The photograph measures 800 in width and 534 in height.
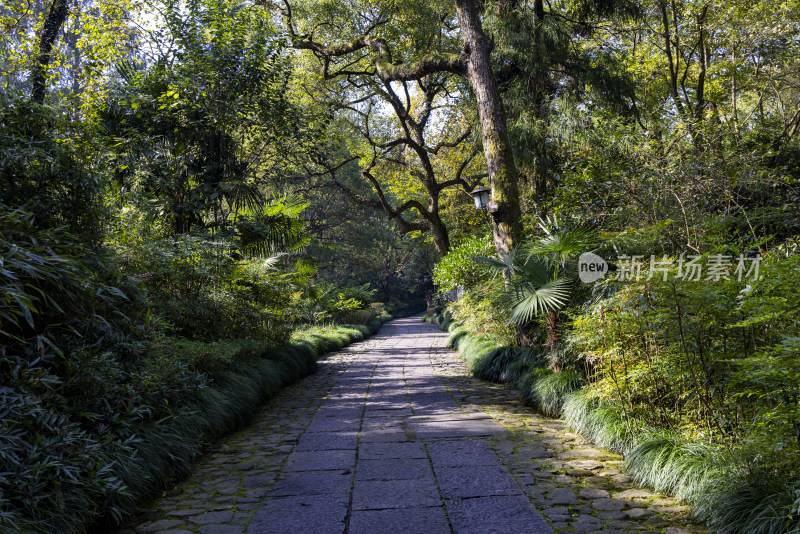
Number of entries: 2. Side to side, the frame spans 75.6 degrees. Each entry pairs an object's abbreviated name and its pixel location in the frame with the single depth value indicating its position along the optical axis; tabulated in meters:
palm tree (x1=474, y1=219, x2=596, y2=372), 5.59
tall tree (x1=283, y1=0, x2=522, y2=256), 8.25
